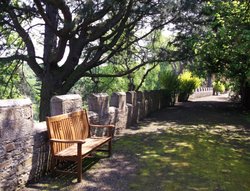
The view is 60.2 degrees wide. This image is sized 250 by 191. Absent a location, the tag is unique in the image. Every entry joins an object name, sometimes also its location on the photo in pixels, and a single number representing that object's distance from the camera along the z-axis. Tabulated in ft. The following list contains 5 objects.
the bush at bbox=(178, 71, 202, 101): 52.52
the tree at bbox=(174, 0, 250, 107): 19.42
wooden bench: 11.52
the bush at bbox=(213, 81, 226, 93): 87.95
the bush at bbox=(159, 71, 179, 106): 44.26
